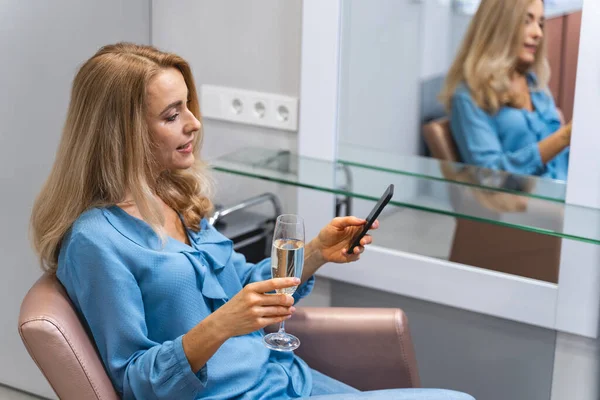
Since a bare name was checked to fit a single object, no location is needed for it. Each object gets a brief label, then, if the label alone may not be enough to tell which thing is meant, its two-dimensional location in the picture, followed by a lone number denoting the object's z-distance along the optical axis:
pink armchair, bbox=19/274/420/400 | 2.12
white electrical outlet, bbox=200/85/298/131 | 2.74
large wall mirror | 2.45
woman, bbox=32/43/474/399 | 1.69
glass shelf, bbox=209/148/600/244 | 2.24
